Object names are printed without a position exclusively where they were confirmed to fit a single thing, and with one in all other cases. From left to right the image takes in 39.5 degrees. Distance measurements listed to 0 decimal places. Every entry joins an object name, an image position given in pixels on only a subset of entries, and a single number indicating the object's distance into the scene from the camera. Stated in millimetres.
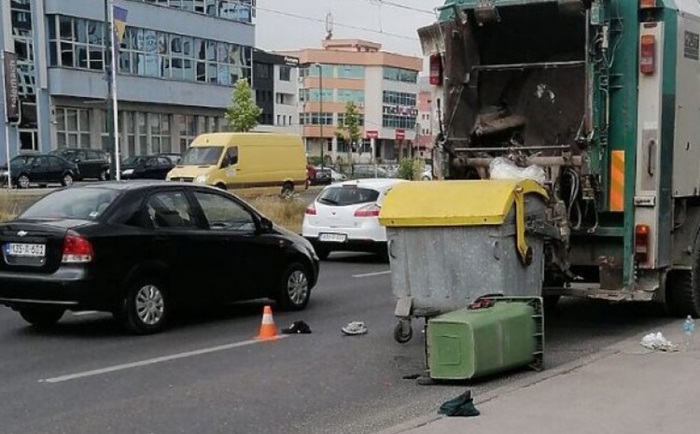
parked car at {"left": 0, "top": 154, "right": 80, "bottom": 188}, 42312
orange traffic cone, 10078
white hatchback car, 18031
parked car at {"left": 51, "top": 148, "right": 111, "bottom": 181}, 45594
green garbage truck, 9297
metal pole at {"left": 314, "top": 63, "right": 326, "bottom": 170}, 116900
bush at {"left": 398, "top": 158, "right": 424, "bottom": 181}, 35419
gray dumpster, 8336
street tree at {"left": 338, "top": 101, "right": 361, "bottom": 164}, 91812
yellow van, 33625
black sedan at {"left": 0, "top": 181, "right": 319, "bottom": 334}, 9688
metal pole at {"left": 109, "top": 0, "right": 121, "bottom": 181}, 34750
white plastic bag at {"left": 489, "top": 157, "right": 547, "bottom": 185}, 9445
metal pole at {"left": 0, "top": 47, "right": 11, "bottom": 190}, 40156
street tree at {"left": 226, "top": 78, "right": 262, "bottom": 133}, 62816
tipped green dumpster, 7512
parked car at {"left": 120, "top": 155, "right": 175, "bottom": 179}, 45094
